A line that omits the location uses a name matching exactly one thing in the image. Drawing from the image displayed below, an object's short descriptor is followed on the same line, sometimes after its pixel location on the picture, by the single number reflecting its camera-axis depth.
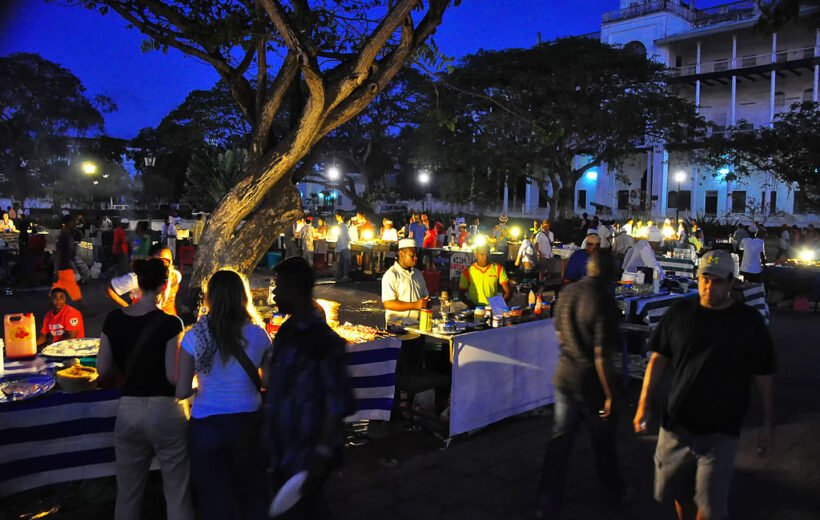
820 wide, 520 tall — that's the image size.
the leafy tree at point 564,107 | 28.36
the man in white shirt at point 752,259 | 12.87
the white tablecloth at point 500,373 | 5.36
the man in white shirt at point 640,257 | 10.09
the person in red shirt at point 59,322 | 5.70
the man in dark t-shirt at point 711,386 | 3.18
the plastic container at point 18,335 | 4.73
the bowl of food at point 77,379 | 4.05
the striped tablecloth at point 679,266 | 12.02
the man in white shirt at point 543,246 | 15.41
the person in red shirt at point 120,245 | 13.66
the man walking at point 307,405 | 2.69
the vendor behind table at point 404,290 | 6.27
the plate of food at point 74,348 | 4.97
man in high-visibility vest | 7.06
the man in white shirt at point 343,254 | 16.12
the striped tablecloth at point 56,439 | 3.72
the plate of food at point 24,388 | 3.83
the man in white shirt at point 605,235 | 17.27
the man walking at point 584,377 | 4.05
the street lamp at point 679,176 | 35.41
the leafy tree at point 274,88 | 5.56
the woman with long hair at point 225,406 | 3.05
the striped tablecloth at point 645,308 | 7.80
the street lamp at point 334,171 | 35.22
